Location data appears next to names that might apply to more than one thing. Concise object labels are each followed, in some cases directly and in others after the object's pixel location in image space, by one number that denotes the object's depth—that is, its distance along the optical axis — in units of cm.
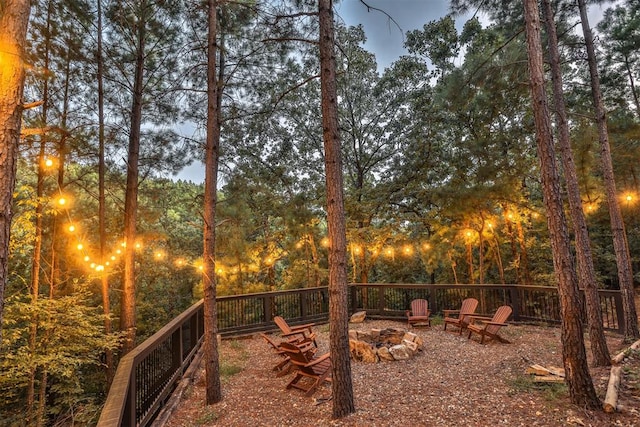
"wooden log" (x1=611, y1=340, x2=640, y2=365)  453
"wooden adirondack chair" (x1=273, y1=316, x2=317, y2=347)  584
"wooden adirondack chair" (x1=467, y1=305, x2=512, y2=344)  616
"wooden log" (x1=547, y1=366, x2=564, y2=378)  415
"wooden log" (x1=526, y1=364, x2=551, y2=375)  425
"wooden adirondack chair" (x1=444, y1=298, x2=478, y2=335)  696
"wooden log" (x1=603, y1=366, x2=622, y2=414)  313
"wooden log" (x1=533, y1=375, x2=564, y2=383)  396
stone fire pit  549
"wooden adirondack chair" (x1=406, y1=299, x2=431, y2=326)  772
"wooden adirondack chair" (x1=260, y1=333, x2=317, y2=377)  511
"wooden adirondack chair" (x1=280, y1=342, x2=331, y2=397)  434
